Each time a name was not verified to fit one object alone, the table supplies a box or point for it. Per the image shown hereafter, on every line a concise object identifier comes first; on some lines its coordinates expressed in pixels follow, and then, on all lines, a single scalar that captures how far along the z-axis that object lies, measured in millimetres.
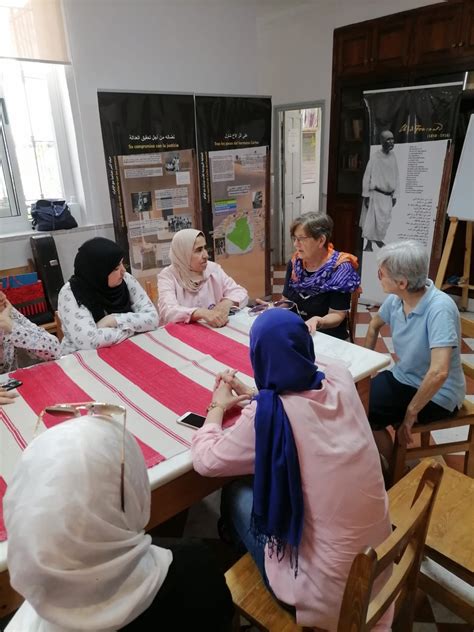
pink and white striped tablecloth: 1221
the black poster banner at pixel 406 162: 3568
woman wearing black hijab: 1802
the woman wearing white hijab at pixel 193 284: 2184
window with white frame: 2998
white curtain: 2693
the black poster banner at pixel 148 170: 3070
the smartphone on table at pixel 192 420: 1262
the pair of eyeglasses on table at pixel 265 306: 2129
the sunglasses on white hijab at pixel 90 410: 825
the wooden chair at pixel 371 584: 798
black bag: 3109
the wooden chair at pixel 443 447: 1773
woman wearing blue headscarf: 951
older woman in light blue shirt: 1632
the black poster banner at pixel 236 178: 3586
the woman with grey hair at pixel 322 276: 2211
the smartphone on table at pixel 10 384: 1482
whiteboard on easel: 3404
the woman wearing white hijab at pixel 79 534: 588
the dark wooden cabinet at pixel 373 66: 3445
